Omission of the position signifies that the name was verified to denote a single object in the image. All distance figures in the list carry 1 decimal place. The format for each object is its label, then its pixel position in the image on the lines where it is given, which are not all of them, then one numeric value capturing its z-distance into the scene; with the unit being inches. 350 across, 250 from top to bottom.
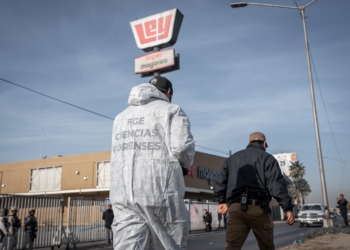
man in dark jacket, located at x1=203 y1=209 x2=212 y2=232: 997.2
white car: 934.4
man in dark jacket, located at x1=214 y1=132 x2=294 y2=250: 156.3
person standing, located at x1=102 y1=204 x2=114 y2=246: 628.2
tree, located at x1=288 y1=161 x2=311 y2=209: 2922.7
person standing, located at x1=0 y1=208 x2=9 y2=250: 436.8
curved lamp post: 650.8
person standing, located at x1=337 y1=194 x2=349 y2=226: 643.9
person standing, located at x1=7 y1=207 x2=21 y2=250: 447.2
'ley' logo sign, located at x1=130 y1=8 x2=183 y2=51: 1006.4
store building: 1359.5
